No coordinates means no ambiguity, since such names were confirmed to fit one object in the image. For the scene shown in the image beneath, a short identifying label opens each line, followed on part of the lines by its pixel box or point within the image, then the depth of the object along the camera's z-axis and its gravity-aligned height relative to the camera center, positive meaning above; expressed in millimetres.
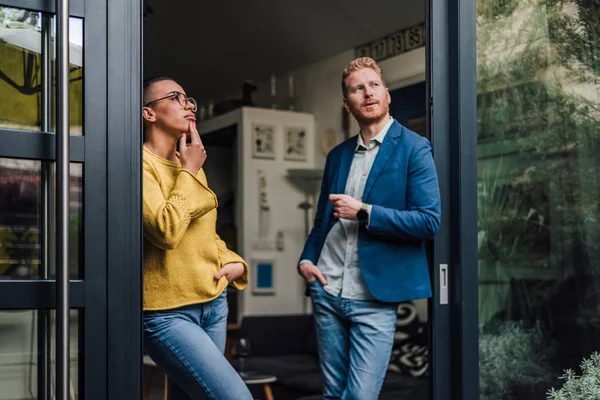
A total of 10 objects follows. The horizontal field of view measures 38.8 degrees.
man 2787 -98
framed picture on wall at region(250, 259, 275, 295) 6793 -509
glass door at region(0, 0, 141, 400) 2113 +32
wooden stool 4613 -918
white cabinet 6832 +103
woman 2334 -136
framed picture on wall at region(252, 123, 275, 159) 6902 +585
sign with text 5227 +1094
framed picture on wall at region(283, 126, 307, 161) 6992 +573
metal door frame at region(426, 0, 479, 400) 2947 +71
